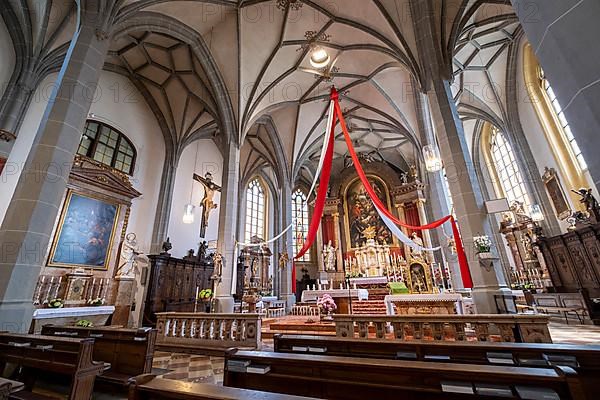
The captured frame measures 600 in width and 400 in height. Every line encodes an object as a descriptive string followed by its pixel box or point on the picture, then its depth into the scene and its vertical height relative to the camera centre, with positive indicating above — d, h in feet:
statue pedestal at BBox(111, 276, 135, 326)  25.70 -0.26
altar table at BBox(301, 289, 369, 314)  25.73 -0.73
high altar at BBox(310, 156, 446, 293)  40.71 +11.01
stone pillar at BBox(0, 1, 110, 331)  11.17 +5.42
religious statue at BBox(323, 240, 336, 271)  49.37 +5.85
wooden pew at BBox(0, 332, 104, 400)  7.33 -1.79
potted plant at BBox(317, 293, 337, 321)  22.35 -1.48
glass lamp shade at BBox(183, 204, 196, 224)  32.14 +9.42
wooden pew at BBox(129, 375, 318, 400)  3.58 -1.40
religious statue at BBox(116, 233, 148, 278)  27.29 +3.98
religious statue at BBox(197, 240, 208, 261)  37.06 +5.89
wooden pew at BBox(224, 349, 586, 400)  4.35 -1.80
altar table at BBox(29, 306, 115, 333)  18.23 -1.35
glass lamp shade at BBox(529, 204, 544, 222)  31.01 +7.87
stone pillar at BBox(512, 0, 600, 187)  4.06 +3.56
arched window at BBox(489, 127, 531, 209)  37.47 +16.71
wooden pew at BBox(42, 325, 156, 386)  10.12 -2.18
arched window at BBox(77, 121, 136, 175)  27.50 +16.28
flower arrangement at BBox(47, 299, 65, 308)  20.08 -0.38
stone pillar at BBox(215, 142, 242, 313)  25.18 +6.86
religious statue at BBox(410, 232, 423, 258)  42.06 +5.57
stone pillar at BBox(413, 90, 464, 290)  26.99 +10.16
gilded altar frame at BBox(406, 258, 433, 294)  34.45 +1.32
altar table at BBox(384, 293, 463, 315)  18.90 -1.32
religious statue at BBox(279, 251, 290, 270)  36.27 +4.18
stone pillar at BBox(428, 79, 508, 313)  15.74 +6.15
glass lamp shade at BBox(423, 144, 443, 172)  22.90 +10.76
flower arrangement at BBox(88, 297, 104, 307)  22.93 -0.45
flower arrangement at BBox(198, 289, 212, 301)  27.07 -0.14
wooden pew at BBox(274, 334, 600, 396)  5.60 -1.84
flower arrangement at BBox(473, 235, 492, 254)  15.96 +2.34
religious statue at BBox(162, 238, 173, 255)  31.35 +5.51
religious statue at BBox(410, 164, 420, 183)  50.09 +21.20
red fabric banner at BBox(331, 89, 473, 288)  17.72 +1.84
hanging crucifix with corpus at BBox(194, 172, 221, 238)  38.83 +13.65
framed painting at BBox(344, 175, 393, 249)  52.13 +15.09
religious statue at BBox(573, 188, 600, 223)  24.22 +7.02
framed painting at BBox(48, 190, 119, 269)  22.80 +5.86
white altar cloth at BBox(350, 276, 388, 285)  39.82 +0.98
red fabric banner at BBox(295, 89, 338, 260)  21.91 +7.91
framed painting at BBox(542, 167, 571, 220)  28.99 +9.70
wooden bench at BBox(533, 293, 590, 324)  23.14 -2.30
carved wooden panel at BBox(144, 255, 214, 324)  29.35 +1.18
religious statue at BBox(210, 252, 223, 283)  25.63 +2.35
